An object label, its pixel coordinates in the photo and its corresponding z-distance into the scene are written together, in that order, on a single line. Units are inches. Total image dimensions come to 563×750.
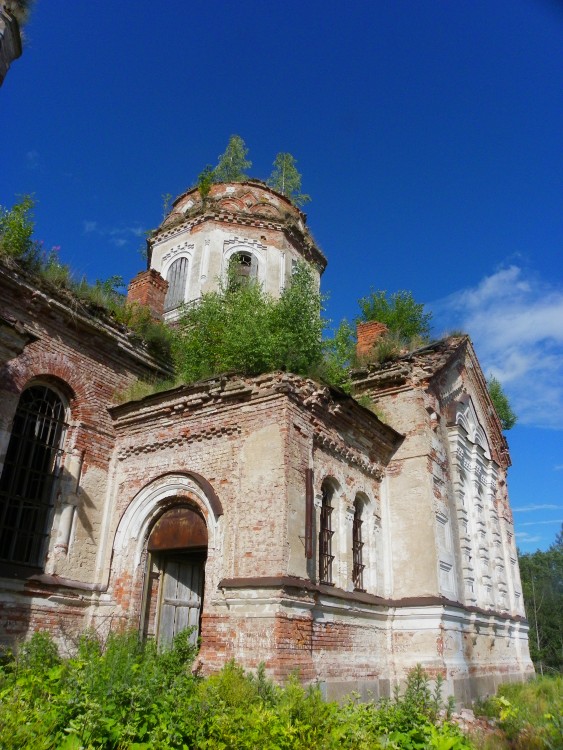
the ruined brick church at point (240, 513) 339.3
